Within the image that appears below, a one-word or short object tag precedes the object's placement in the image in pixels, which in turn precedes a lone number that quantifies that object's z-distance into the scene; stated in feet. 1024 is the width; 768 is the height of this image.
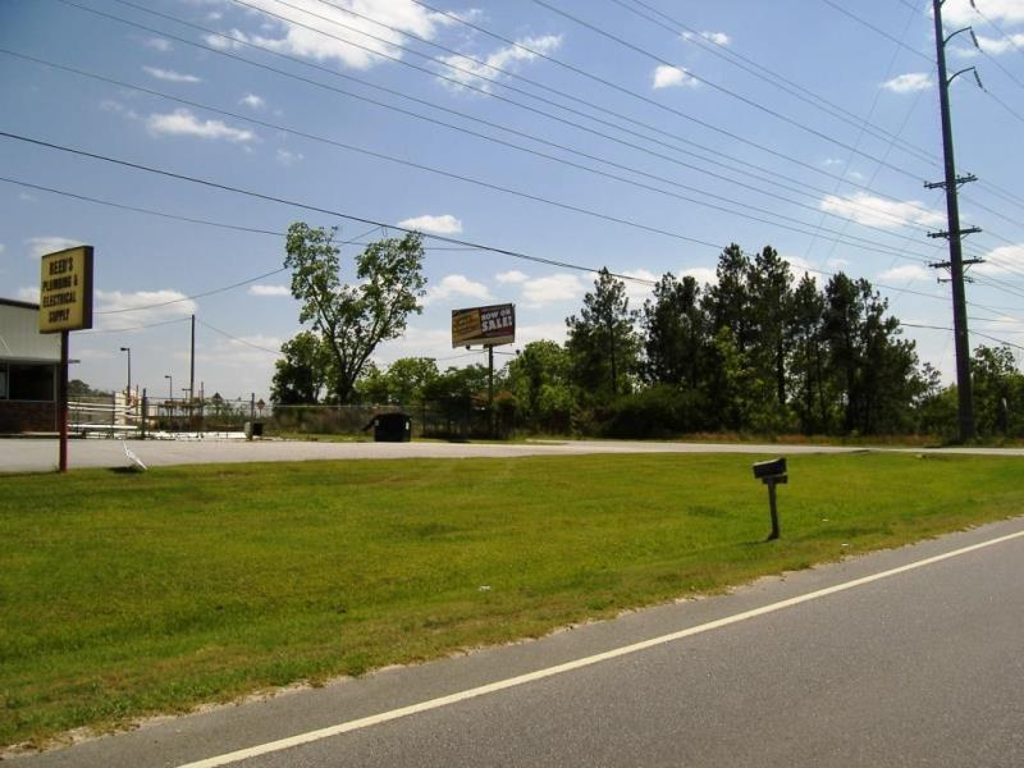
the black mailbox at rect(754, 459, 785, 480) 47.93
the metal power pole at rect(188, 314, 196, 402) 225.35
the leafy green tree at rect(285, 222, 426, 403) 243.19
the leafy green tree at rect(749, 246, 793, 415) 255.29
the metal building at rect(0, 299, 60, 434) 116.88
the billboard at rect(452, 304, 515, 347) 195.72
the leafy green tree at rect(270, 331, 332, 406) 361.71
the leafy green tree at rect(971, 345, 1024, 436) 335.47
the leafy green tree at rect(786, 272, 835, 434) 257.96
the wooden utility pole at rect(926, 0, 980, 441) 158.51
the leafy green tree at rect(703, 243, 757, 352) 261.44
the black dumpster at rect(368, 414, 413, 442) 146.92
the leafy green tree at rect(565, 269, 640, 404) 285.43
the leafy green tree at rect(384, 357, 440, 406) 381.81
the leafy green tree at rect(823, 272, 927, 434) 253.85
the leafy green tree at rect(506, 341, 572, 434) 233.76
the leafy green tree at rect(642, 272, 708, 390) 268.21
